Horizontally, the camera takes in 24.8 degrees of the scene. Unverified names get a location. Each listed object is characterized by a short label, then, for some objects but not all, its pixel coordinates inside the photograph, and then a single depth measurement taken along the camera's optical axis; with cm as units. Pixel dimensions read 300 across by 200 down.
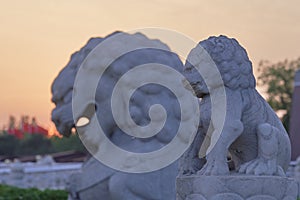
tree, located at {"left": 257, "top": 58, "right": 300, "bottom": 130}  3500
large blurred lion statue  650
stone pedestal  407
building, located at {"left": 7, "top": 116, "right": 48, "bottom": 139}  5831
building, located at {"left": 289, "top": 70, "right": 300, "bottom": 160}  2217
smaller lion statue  420
